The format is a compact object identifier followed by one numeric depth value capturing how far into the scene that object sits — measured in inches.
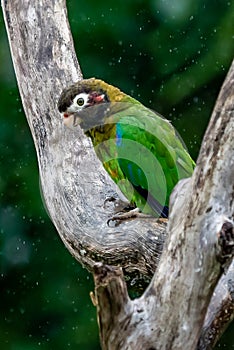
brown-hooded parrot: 251.9
